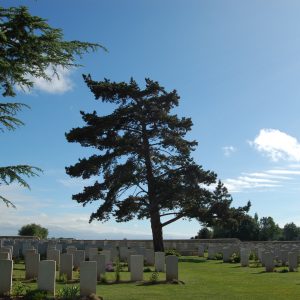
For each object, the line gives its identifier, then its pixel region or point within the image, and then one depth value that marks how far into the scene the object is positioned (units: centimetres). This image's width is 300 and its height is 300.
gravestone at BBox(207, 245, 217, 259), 2895
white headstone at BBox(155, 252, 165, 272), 1820
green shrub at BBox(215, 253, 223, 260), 2838
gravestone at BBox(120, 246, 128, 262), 2398
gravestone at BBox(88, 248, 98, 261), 1958
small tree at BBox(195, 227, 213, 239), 6072
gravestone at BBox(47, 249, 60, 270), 1767
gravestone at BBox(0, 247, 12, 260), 1897
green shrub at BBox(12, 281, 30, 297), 1141
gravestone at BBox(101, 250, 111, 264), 2022
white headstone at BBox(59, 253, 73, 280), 1501
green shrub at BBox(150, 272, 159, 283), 1468
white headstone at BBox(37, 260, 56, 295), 1187
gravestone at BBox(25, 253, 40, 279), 1487
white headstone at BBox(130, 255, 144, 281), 1524
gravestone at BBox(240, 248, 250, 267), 2292
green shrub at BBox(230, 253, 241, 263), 2531
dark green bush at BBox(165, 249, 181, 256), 2885
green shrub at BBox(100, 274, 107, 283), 1492
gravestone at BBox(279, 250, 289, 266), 2285
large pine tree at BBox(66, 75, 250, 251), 2952
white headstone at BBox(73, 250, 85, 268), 1792
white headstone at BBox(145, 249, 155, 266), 2212
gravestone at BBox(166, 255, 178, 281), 1484
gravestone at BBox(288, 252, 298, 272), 2006
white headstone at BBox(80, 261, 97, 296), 1173
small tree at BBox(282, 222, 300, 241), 7462
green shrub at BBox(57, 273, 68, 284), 1463
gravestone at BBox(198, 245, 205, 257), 3164
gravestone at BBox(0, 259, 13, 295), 1179
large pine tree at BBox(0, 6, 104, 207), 1195
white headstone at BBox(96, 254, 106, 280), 1580
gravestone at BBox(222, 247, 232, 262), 2578
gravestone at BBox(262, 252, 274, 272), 1986
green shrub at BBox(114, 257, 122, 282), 1525
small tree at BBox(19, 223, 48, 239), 5444
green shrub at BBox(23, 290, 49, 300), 1082
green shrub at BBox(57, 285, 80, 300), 1112
